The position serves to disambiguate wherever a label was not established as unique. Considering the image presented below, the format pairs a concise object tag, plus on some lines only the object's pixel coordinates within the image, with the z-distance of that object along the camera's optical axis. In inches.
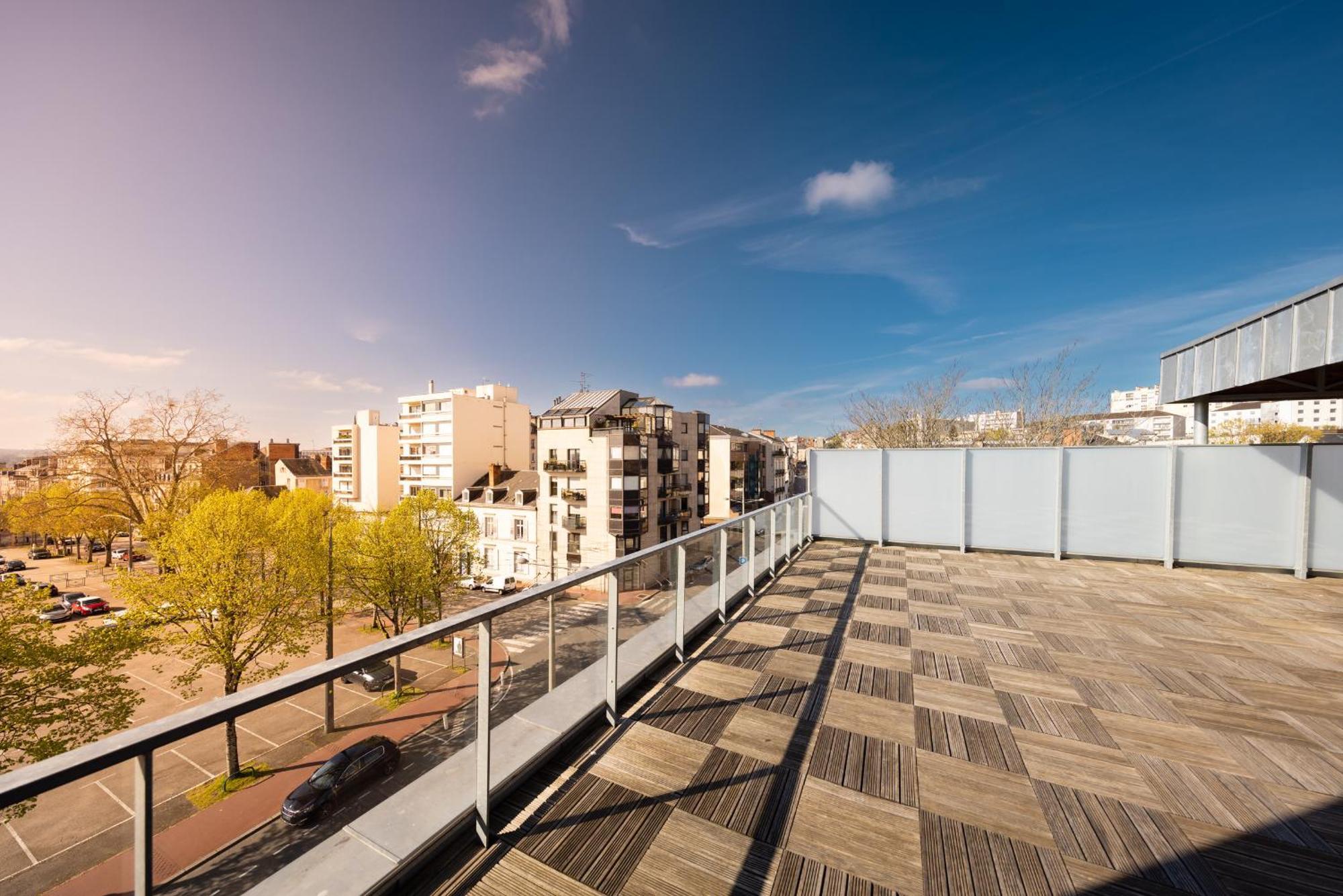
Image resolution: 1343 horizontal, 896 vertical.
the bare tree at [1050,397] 663.8
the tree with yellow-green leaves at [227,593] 486.9
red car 845.5
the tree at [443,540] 705.0
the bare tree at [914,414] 761.6
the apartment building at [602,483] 966.4
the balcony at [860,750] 91.8
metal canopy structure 167.3
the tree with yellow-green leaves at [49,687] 346.3
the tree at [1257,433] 1192.2
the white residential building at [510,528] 1033.5
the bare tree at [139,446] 725.9
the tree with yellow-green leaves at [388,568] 650.2
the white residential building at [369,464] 1557.6
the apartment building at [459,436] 1327.5
